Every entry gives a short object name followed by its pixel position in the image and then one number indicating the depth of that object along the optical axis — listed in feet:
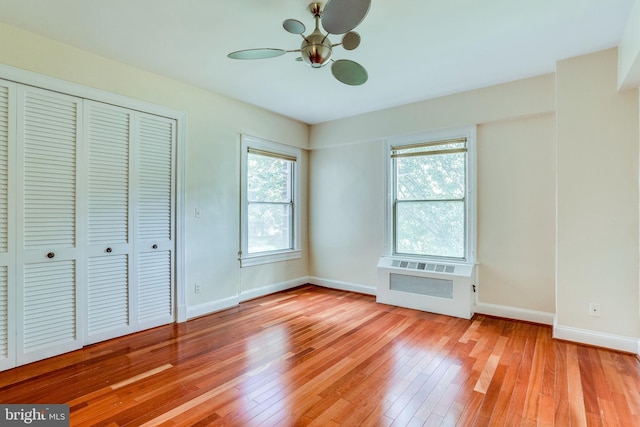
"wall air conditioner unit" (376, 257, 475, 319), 11.56
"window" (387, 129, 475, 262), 12.16
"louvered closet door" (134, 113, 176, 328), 10.19
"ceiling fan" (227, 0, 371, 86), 5.51
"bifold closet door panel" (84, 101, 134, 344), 9.14
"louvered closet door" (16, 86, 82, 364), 7.99
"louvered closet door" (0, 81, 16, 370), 7.68
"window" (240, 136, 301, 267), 13.60
